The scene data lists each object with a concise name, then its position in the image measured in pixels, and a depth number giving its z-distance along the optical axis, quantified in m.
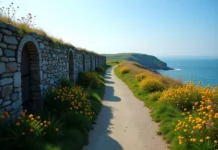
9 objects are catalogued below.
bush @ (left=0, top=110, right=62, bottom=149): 3.60
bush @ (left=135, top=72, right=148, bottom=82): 15.65
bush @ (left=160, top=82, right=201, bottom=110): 7.27
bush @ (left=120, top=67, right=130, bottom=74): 24.05
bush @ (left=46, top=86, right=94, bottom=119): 6.21
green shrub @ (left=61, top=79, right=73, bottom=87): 8.66
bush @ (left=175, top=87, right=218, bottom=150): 4.01
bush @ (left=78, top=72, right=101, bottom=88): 12.77
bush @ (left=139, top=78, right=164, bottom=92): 11.35
